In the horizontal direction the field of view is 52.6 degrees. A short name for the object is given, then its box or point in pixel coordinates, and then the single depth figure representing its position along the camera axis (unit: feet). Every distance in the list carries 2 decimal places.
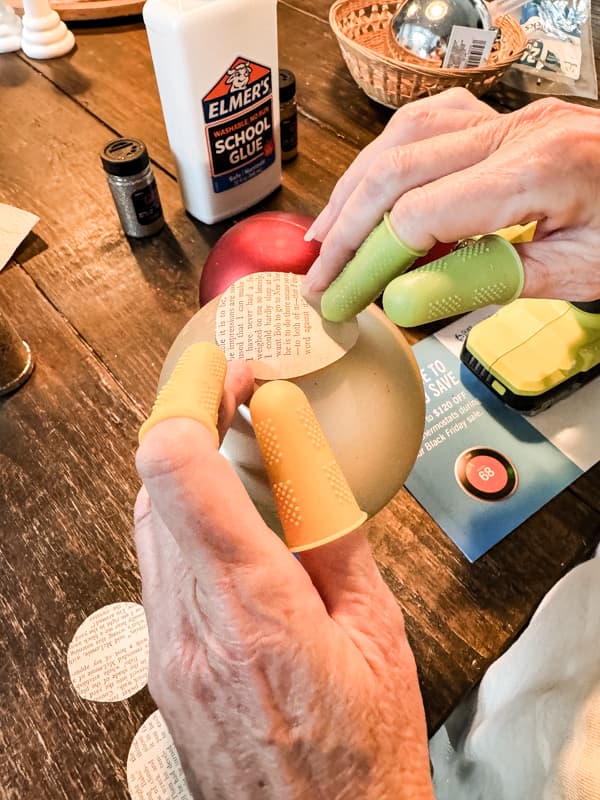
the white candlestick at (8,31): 3.20
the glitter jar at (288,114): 2.38
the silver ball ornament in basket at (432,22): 2.55
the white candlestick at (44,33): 3.08
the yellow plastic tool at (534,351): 1.73
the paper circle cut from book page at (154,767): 1.26
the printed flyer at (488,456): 1.59
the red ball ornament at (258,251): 1.68
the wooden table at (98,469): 1.34
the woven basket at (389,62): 2.46
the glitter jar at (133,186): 2.08
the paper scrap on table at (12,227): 2.28
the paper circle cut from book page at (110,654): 1.36
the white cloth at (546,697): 1.33
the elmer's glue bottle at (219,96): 1.89
